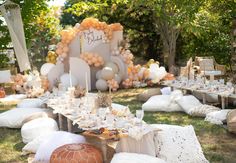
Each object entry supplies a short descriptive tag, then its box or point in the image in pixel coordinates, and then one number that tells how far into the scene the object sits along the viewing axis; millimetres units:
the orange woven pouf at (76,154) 4074
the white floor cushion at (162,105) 7538
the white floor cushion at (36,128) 5617
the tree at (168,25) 8462
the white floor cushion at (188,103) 7139
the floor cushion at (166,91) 8877
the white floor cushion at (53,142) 4527
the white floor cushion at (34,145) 5047
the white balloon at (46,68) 10836
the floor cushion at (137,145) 4199
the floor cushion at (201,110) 6824
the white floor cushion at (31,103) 7801
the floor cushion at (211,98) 8117
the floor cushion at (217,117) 6266
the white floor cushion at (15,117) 6617
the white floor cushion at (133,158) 3777
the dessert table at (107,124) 4250
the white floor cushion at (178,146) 4305
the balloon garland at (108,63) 11016
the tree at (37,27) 13898
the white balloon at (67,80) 10214
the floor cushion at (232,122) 5523
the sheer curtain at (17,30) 11780
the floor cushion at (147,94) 8828
